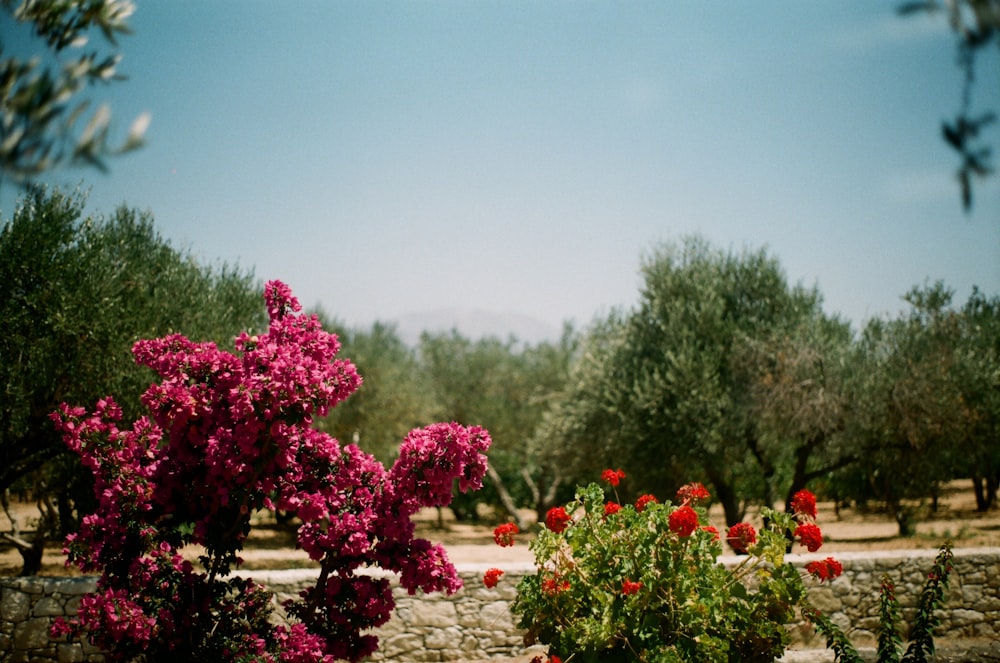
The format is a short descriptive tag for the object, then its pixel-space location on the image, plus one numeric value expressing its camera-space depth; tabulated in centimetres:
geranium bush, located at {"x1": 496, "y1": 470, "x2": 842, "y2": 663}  539
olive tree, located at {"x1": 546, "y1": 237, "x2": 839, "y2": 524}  1505
